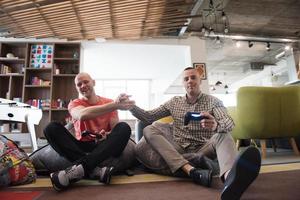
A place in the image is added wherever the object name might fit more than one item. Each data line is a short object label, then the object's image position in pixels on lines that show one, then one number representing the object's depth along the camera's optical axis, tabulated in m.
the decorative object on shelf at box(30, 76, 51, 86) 5.06
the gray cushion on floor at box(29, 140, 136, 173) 2.00
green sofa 2.86
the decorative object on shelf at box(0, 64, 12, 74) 5.07
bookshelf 5.04
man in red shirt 1.61
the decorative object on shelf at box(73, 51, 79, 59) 5.23
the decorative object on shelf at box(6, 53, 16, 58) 5.08
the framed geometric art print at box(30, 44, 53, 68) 5.10
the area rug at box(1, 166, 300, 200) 1.32
